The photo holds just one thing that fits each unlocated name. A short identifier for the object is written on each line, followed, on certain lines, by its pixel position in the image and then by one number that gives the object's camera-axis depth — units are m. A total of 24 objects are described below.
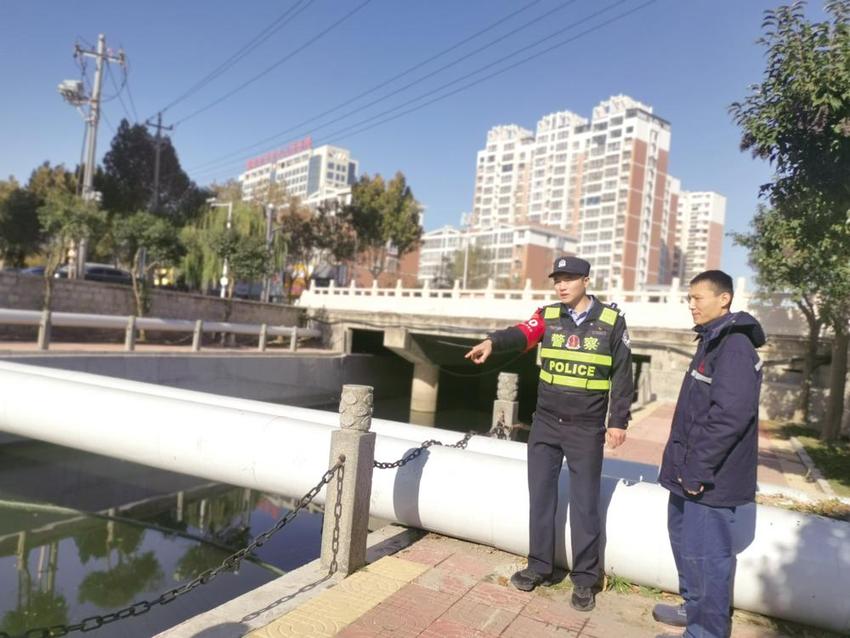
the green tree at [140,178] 31.47
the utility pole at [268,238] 29.02
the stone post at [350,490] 3.54
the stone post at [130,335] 14.13
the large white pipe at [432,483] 3.19
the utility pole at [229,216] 23.51
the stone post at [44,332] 12.18
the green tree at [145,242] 18.38
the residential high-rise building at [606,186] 78.00
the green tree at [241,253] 22.94
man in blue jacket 2.59
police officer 3.28
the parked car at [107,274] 25.56
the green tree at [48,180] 32.56
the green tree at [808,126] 5.36
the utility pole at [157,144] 27.67
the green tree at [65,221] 16.61
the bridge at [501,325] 15.02
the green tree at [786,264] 8.84
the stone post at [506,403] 7.89
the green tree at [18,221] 29.42
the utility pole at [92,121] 19.28
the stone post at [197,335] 16.31
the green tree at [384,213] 35.75
